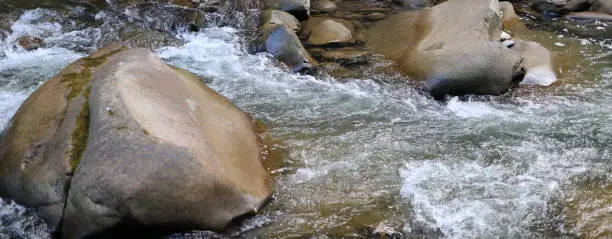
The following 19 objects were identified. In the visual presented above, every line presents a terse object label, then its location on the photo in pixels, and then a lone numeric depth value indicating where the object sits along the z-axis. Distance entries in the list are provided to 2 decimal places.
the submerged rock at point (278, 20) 9.62
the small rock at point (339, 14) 11.01
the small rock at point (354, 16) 10.98
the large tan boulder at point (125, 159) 4.37
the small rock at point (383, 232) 4.75
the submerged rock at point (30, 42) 8.79
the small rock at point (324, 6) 11.25
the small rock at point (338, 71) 8.41
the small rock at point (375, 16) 10.91
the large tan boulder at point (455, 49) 7.77
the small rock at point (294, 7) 10.43
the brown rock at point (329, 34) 9.52
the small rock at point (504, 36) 9.25
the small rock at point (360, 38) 9.64
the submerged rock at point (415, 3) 11.66
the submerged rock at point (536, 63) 8.32
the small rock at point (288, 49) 8.51
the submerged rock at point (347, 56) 8.85
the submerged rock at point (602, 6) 11.58
